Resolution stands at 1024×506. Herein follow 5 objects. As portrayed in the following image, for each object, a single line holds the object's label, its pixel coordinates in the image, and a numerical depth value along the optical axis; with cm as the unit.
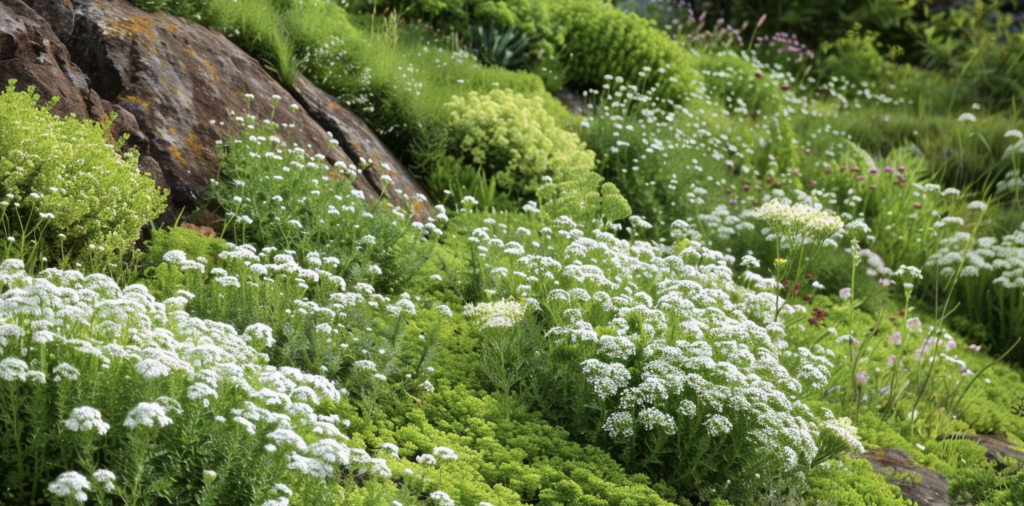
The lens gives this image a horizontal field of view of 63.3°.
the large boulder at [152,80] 575
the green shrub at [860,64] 1484
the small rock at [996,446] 574
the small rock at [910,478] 478
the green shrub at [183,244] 518
